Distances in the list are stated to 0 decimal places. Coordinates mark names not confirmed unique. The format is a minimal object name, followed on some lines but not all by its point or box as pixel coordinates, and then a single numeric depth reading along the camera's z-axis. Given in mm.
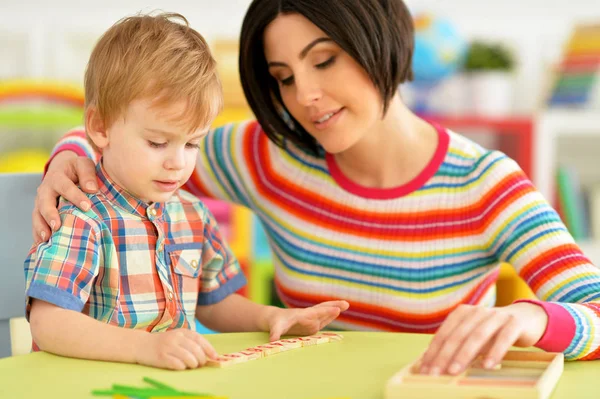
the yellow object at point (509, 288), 2279
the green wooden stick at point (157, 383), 1271
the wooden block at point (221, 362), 1347
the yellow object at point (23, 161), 2929
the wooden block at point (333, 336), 1469
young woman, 1621
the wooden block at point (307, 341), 1444
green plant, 3387
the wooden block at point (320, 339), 1453
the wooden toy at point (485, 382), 1212
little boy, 1394
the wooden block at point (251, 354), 1379
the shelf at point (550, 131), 3312
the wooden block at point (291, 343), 1428
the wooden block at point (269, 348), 1400
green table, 1277
